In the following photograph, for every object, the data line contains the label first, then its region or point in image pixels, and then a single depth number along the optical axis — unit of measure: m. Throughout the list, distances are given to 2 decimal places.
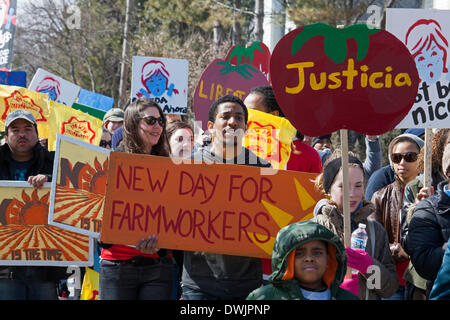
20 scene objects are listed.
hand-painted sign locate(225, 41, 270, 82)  14.52
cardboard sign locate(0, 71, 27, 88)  21.05
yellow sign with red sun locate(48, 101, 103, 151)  15.38
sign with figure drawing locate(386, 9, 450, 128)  9.91
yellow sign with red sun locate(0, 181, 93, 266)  8.98
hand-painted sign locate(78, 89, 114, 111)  23.64
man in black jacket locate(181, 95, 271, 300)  7.72
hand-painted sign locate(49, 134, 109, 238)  8.50
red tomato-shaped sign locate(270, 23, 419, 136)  7.64
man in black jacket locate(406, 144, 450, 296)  7.47
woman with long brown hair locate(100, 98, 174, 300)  8.12
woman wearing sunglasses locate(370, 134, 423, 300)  9.47
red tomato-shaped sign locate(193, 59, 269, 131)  12.48
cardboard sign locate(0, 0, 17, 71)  29.25
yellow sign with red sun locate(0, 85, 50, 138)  14.37
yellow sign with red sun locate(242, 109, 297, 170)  10.17
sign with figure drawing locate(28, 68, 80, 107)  20.92
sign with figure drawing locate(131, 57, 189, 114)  16.83
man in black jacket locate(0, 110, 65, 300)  8.95
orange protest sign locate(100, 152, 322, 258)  7.98
